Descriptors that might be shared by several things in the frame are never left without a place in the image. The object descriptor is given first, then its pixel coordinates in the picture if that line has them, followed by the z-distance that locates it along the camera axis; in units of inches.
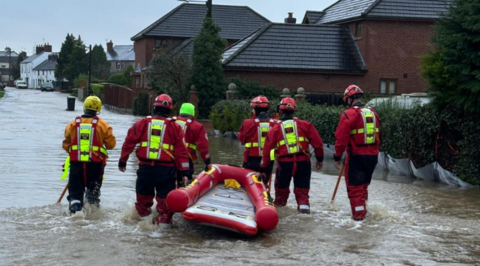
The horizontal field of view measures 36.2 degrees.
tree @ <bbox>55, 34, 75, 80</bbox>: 4183.1
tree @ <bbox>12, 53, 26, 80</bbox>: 6688.0
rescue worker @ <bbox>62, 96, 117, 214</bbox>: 401.4
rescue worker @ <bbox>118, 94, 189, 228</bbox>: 382.6
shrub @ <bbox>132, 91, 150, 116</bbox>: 1782.7
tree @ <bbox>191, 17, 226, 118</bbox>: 1267.2
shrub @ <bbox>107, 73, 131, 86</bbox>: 2765.7
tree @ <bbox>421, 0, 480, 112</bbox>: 530.9
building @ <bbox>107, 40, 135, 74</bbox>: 4361.2
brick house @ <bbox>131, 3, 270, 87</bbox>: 2176.4
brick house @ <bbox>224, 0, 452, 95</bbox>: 1347.2
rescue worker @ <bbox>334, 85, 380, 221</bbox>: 412.2
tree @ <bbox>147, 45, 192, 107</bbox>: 1338.6
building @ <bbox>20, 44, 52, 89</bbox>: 5610.2
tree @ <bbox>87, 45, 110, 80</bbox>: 3705.7
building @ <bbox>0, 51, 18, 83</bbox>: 6962.6
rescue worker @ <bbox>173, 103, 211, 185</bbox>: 423.8
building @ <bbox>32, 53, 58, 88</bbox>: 5224.4
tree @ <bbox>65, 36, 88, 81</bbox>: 3998.5
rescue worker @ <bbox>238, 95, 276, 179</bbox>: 461.1
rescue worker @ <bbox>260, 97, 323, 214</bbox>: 428.1
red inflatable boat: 355.6
